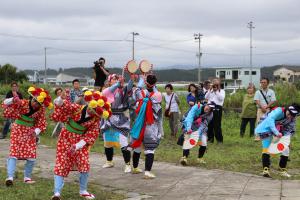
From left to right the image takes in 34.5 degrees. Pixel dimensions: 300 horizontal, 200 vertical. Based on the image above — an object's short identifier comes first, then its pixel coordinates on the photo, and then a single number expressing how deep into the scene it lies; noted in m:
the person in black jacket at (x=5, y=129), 15.31
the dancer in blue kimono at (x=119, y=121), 8.99
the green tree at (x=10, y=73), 49.03
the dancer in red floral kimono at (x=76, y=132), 6.81
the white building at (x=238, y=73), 82.88
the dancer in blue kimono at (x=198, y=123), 9.77
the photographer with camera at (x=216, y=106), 13.56
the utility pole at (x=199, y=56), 55.38
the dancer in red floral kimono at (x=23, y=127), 7.89
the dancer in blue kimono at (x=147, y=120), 8.60
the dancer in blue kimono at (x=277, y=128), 8.56
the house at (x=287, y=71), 92.04
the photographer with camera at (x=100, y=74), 12.54
